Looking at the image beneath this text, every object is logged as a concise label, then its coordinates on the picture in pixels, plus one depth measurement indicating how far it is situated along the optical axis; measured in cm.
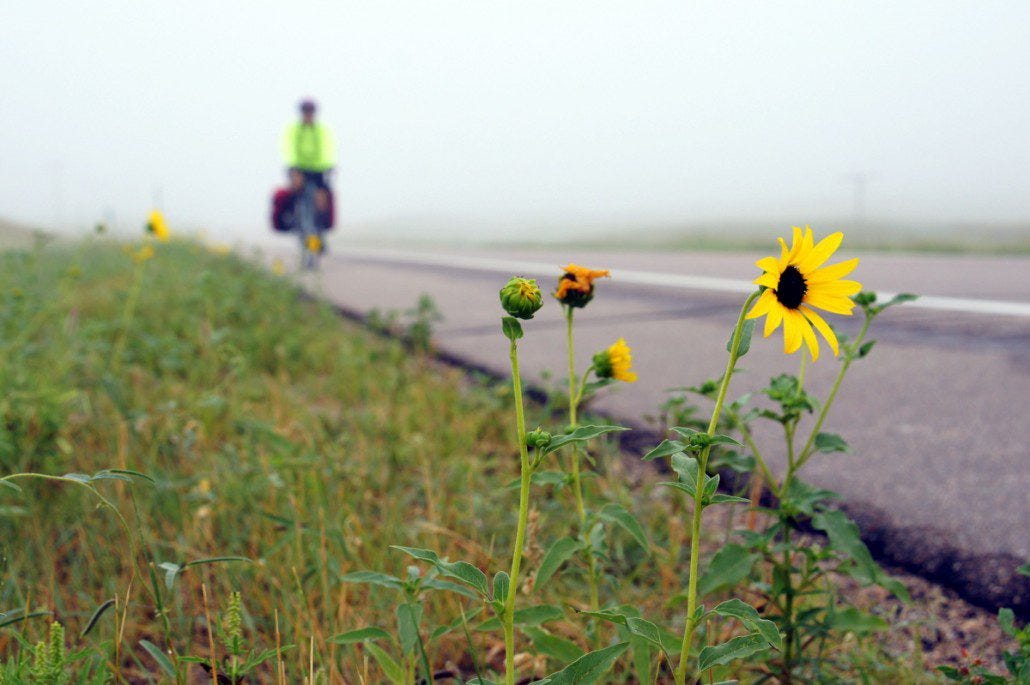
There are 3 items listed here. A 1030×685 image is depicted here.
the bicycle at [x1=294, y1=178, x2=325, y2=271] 1043
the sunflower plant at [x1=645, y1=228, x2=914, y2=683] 91
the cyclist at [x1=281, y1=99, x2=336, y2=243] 1064
